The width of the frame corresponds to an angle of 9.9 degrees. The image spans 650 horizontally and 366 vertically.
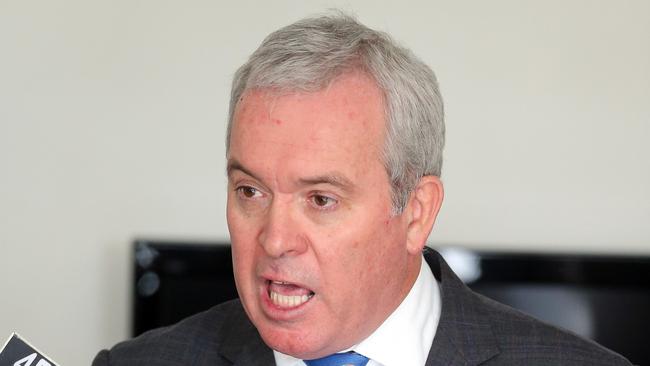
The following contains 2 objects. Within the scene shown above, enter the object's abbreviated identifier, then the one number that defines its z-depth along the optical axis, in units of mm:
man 2690
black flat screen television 3539
